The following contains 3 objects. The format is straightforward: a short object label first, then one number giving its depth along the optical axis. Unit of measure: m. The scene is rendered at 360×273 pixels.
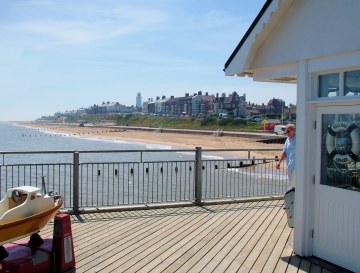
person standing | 6.91
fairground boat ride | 4.41
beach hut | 5.05
